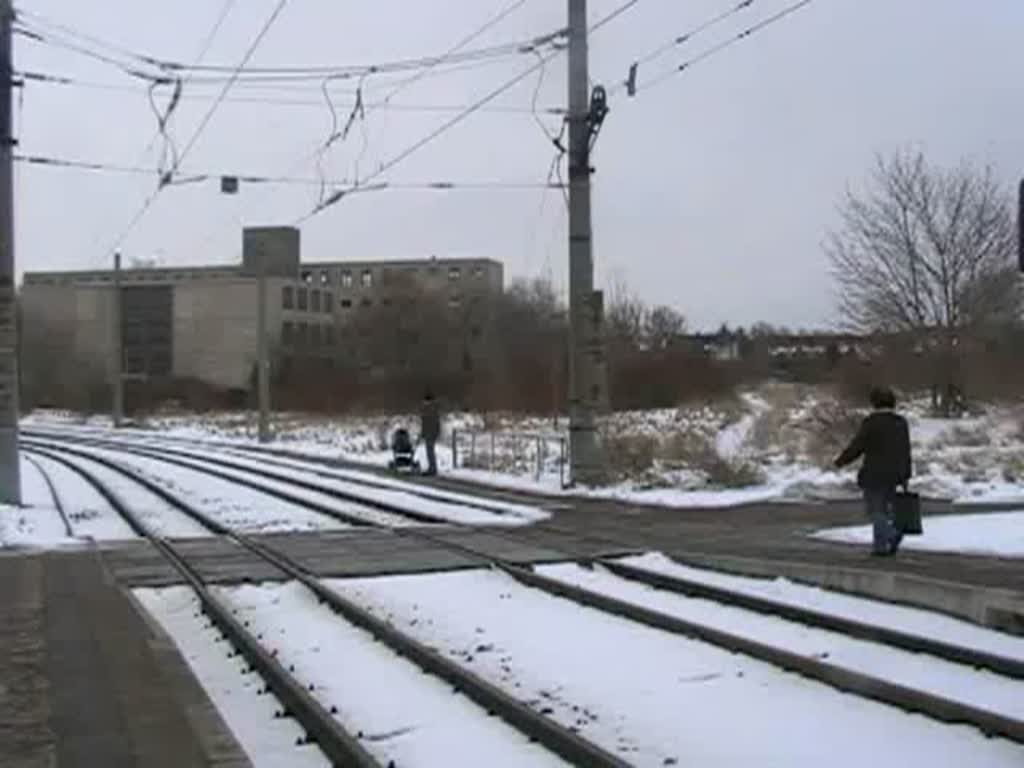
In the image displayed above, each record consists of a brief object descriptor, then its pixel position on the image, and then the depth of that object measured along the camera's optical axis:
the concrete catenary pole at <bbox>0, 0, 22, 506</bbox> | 24.39
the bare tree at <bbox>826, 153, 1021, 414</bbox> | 49.91
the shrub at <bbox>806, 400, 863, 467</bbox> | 34.91
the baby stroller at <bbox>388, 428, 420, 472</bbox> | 35.79
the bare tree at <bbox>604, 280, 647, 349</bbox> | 80.19
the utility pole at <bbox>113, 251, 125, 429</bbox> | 78.62
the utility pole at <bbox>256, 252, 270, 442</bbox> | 59.41
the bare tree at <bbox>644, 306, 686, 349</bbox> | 84.31
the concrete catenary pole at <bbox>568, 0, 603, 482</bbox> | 29.33
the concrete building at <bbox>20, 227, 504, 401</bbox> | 133.25
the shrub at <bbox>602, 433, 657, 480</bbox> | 30.59
